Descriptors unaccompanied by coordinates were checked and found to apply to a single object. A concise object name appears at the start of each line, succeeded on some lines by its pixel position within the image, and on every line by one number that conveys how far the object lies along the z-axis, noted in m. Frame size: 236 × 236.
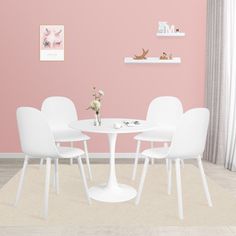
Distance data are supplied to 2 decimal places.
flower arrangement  3.18
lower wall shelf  4.77
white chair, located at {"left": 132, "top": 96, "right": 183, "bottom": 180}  3.92
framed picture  4.83
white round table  2.91
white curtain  4.32
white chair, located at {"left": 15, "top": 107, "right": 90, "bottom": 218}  2.73
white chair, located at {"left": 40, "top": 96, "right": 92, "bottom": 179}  3.88
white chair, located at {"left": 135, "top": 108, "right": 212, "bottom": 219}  2.70
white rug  2.58
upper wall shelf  4.76
